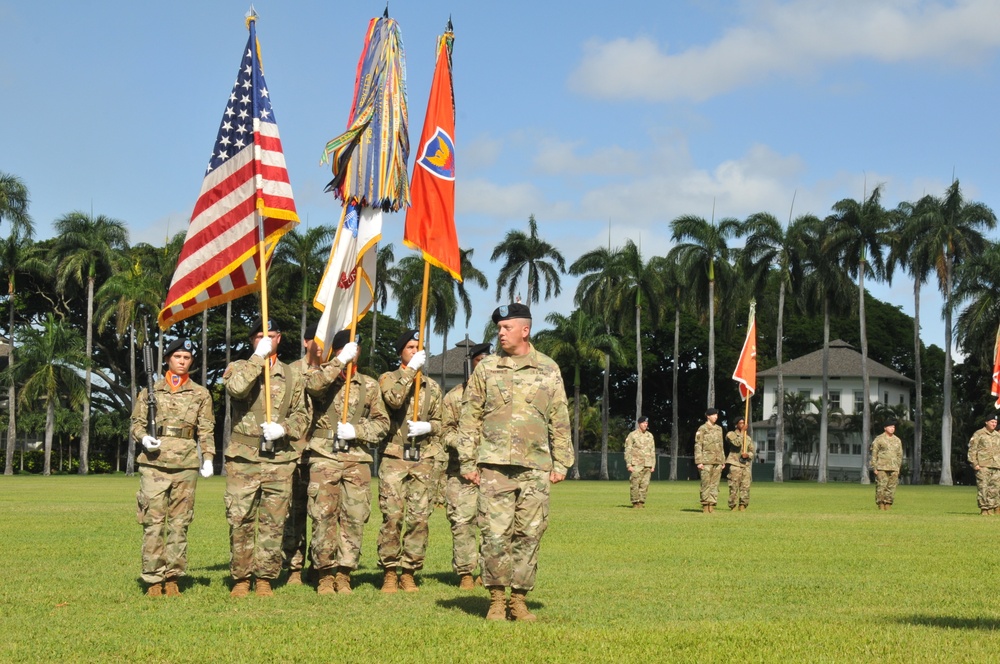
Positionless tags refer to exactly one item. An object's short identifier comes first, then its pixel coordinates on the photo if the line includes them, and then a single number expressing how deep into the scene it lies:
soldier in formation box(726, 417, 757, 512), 28.80
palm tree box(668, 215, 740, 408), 83.36
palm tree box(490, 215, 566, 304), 88.31
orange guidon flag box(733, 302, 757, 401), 32.12
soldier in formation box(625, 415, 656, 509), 29.77
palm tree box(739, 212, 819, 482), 82.31
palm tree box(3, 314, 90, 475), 73.38
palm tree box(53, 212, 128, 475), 78.56
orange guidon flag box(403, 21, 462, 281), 12.93
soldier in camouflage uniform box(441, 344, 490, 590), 12.14
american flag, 12.02
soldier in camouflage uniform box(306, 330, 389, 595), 11.09
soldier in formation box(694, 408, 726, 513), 27.45
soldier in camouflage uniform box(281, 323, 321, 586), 11.87
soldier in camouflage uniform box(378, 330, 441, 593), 11.55
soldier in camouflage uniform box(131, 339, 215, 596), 10.97
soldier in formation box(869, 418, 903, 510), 30.50
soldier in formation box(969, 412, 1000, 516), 28.77
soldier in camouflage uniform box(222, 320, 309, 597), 10.88
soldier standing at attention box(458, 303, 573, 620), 9.66
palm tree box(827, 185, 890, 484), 79.44
